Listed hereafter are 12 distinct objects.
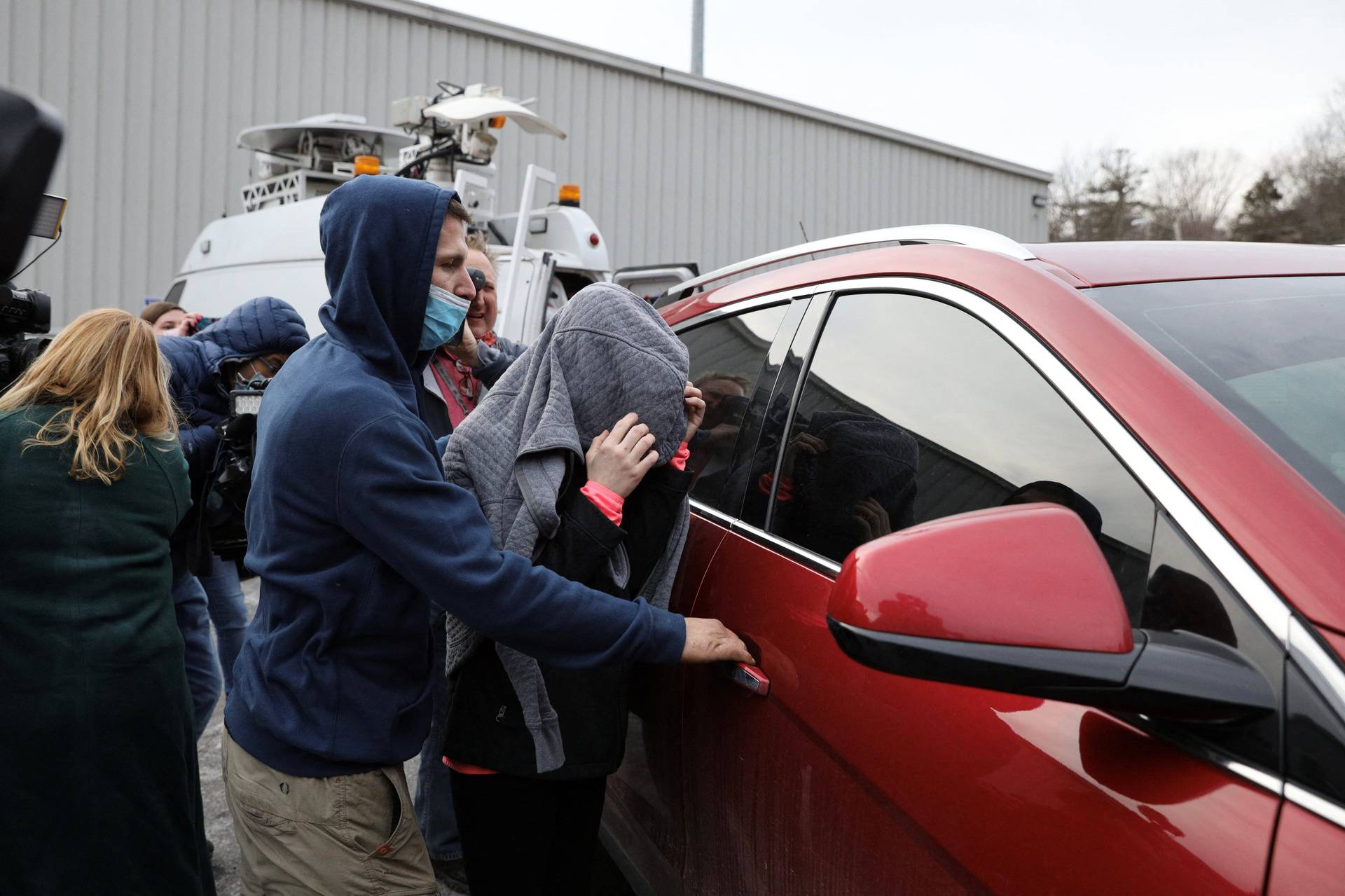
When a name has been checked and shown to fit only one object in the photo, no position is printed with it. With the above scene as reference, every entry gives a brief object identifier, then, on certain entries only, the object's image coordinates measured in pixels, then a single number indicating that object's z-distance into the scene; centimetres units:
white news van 619
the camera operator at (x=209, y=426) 313
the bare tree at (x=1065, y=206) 4206
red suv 92
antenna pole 1175
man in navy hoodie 153
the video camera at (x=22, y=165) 55
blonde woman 196
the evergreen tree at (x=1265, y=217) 2631
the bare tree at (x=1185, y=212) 3881
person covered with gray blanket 166
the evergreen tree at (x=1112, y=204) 4031
